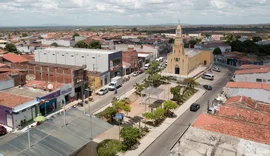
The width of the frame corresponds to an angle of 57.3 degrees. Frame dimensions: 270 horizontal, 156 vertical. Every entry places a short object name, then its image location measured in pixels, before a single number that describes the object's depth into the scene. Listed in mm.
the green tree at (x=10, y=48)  77938
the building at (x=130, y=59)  60994
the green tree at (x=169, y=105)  32000
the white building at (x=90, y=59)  49438
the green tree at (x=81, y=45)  85288
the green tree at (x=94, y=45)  80694
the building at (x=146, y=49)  77688
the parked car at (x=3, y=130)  27912
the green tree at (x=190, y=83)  44388
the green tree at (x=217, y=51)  79000
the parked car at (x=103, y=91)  42638
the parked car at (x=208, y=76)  54831
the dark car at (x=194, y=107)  35625
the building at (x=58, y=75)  39050
